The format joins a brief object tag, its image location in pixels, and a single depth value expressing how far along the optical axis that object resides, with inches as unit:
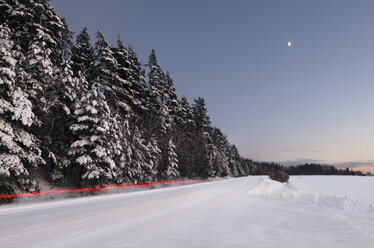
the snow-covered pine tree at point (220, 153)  2070.6
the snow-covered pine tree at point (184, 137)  1364.4
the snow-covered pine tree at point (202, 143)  1621.2
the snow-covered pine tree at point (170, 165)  1069.8
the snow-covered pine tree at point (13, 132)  392.8
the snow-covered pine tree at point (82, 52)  924.0
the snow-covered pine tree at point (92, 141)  560.1
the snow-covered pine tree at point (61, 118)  593.3
